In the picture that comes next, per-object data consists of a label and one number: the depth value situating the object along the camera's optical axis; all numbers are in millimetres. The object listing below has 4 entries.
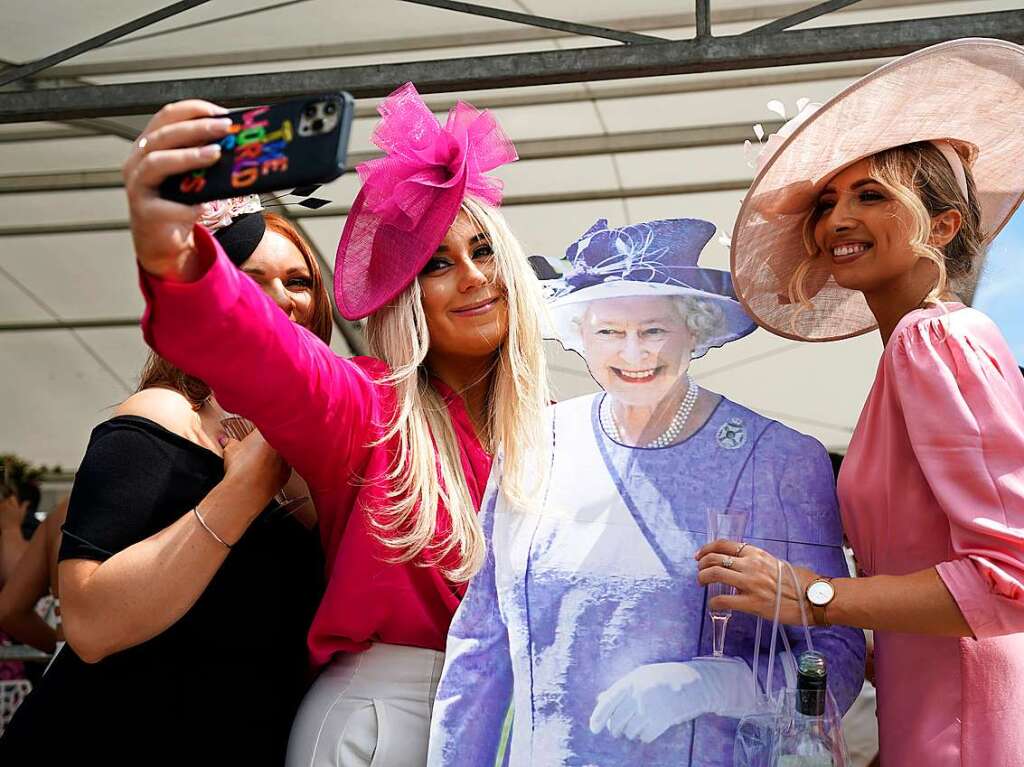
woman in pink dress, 1503
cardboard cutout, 1633
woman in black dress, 1653
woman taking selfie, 1411
